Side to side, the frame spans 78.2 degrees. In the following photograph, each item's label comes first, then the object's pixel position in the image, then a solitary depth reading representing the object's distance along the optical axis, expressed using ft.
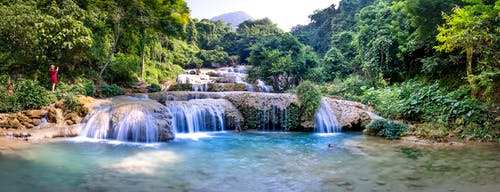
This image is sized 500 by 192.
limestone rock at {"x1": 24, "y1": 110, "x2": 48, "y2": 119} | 32.17
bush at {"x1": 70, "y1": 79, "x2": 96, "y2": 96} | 43.01
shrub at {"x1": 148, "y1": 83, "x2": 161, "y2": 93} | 58.59
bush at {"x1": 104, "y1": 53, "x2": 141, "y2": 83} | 58.13
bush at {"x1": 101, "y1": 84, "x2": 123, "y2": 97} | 49.13
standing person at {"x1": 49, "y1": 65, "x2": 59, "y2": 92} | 39.28
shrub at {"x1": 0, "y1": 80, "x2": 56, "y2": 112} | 32.73
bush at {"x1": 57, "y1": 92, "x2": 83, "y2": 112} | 34.42
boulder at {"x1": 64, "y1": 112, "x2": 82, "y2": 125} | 33.45
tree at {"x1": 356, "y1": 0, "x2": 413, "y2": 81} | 49.72
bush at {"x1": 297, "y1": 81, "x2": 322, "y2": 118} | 40.14
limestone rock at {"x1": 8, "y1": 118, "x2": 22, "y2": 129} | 30.53
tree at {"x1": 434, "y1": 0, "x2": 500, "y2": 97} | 31.96
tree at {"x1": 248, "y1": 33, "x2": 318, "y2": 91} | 66.90
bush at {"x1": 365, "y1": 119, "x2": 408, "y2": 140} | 33.40
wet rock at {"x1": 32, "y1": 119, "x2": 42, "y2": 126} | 31.91
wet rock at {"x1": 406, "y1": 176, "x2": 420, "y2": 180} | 18.85
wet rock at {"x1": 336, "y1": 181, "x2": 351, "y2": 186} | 17.78
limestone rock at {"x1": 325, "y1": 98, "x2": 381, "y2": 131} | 40.04
